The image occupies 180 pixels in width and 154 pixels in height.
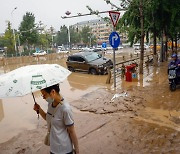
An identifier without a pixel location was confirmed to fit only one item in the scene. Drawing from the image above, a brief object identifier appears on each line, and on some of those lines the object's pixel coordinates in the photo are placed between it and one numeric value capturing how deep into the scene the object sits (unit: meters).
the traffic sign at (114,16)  6.65
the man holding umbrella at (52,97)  1.98
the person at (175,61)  6.51
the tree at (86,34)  58.86
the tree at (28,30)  30.89
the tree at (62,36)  63.63
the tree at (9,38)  32.06
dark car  11.07
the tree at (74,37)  60.49
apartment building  90.85
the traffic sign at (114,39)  6.78
